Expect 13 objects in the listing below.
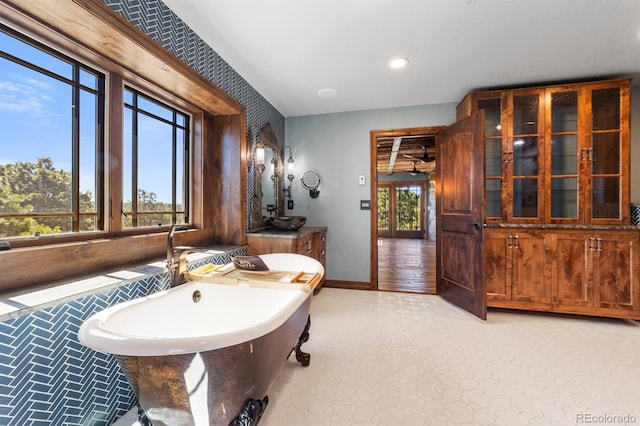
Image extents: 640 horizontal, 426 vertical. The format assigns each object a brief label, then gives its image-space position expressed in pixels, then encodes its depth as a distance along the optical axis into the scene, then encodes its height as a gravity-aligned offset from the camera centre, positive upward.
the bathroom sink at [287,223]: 2.90 -0.13
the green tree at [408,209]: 9.23 +0.07
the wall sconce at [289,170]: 3.55 +0.59
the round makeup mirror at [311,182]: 3.57 +0.41
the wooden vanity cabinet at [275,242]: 2.55 -0.31
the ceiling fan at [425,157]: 5.39 +1.26
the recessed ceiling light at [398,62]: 2.22 +1.33
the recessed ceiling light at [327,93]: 2.83 +1.35
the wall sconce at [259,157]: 2.88 +0.63
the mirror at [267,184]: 2.87 +0.34
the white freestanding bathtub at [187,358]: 0.77 -0.54
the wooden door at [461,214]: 2.49 -0.03
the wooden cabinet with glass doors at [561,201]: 2.42 +0.10
